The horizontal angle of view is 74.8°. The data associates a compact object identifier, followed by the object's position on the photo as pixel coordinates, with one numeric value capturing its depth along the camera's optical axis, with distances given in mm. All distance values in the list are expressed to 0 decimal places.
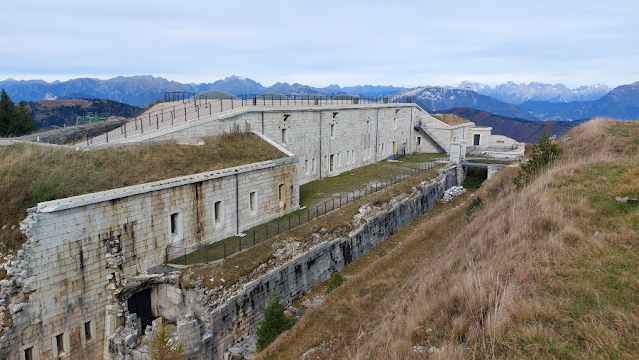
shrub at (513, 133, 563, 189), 20688
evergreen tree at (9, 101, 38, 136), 35631
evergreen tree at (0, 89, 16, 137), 35625
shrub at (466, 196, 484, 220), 22744
